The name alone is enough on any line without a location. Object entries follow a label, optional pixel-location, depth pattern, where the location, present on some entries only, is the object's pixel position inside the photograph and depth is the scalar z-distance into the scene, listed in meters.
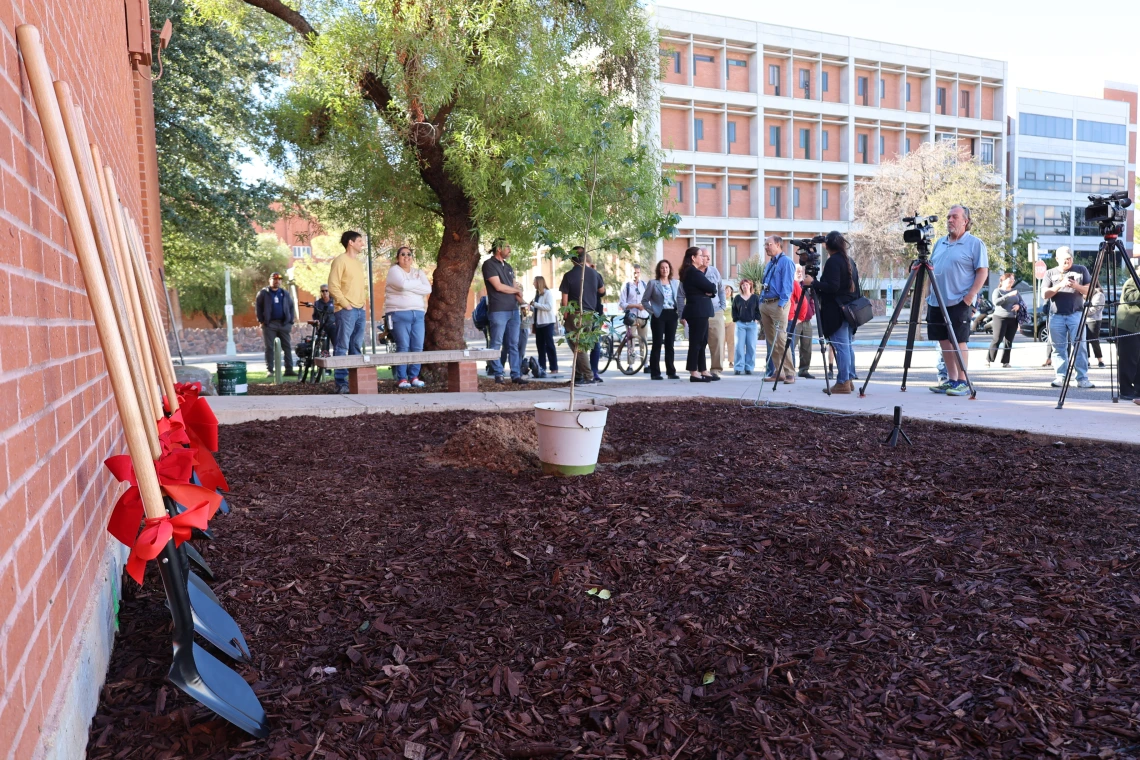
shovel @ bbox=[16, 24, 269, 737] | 2.06
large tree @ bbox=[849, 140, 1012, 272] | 41.47
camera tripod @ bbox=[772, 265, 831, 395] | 9.95
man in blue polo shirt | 9.34
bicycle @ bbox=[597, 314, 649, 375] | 15.57
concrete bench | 10.30
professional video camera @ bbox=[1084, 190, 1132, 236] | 7.80
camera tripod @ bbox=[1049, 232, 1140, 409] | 7.78
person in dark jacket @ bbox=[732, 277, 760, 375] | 13.97
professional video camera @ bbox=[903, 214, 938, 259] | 9.21
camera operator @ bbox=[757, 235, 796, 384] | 12.31
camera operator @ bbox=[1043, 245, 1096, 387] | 11.41
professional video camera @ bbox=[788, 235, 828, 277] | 10.68
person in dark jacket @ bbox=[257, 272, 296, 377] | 15.99
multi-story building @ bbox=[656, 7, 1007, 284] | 49.47
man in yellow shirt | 11.36
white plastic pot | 5.37
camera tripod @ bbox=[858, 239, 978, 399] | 9.09
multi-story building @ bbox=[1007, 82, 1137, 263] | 61.38
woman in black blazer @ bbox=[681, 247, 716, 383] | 12.14
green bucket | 12.23
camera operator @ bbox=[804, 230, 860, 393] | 10.02
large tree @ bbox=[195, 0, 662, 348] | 10.66
